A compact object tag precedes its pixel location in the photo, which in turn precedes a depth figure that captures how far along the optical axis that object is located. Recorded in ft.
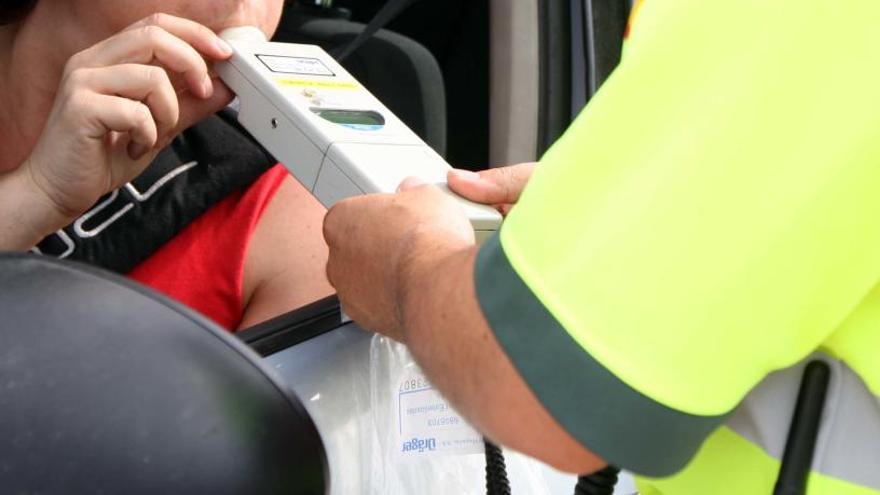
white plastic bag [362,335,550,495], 4.50
